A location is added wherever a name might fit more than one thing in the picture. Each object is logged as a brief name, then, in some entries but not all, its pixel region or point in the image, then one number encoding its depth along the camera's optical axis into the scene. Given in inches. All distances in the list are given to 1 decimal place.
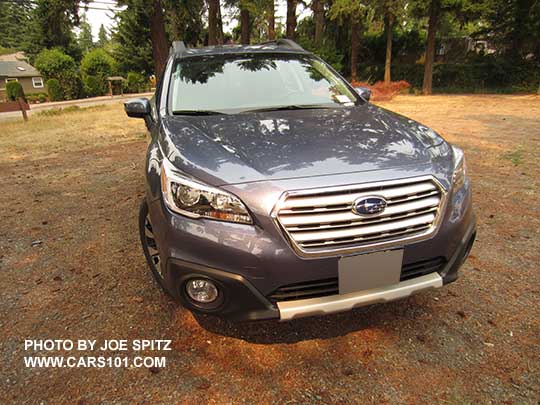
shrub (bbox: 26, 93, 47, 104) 1455.5
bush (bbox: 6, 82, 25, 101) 1288.1
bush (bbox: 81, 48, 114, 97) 1502.2
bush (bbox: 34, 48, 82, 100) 1428.4
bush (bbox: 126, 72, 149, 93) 1616.6
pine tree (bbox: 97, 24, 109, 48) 4471.5
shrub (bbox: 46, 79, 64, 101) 1393.9
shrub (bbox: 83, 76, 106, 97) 1494.7
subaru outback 64.2
